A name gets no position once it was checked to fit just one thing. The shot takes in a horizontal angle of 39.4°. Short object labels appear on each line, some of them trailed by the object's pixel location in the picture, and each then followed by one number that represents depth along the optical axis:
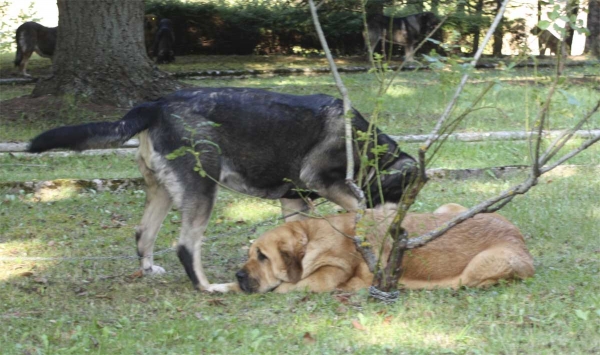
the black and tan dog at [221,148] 6.75
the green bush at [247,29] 27.53
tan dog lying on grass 6.38
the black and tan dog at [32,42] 22.83
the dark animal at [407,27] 26.27
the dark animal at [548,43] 24.81
